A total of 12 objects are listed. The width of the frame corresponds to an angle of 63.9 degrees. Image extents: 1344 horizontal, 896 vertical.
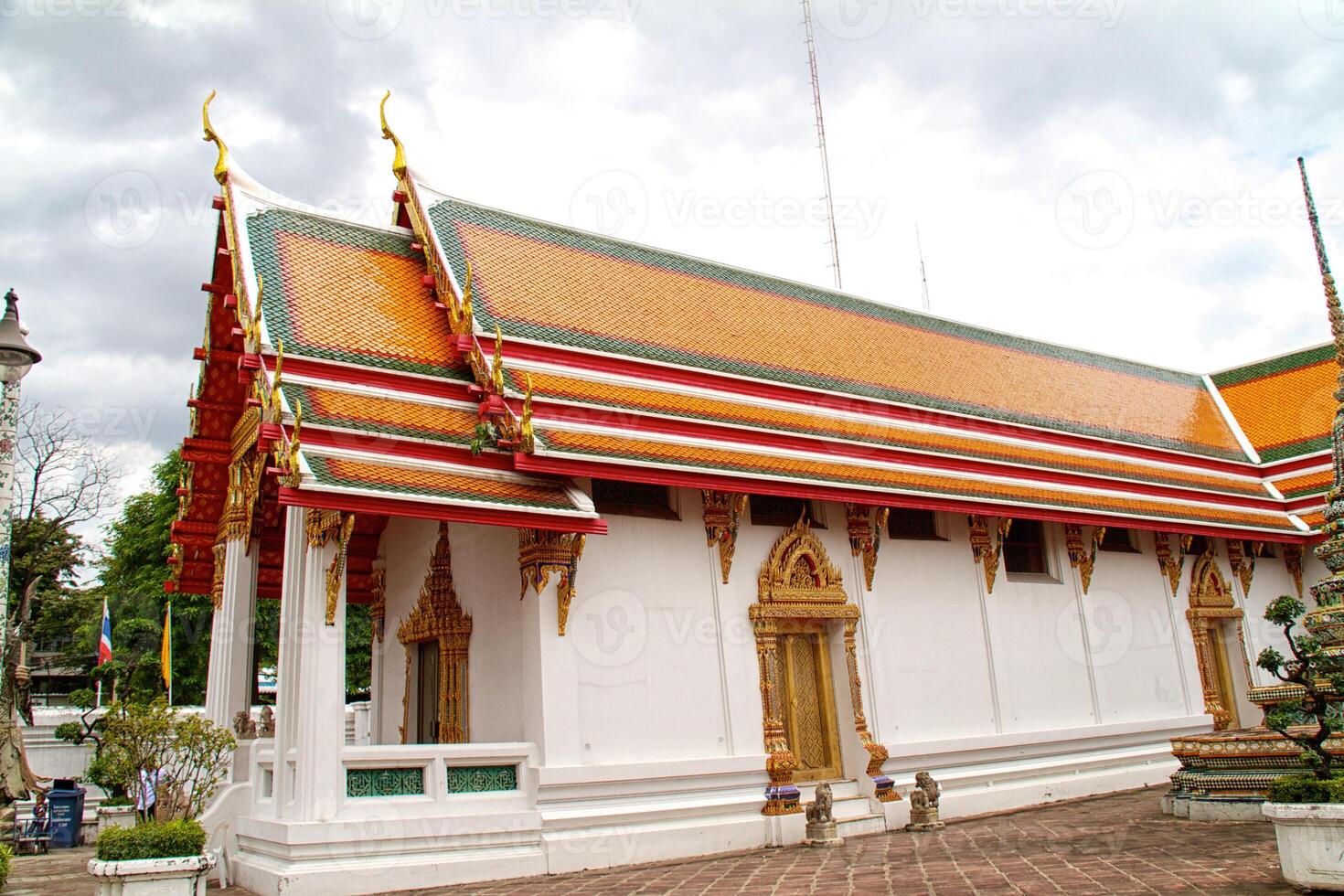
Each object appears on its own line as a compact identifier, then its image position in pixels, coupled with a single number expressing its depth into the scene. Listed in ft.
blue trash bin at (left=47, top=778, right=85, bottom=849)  48.24
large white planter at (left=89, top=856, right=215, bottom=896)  24.45
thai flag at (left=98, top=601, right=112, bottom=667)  62.59
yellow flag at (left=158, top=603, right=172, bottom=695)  57.16
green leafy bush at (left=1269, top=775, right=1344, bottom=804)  22.06
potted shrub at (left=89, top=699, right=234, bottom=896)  24.64
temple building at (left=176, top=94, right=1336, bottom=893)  30.30
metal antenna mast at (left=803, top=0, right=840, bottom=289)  72.08
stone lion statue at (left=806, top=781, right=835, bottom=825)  35.12
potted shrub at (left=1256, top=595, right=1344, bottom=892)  21.34
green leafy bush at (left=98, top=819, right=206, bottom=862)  24.77
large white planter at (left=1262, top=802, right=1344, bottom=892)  21.24
